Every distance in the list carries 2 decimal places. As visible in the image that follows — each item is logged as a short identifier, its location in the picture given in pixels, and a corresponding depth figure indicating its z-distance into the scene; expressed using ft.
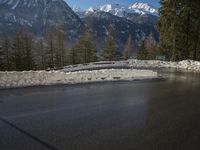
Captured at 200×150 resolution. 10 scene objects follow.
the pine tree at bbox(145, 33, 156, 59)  139.87
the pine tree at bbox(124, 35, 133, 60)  149.70
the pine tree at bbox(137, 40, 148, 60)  132.63
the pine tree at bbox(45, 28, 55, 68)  121.85
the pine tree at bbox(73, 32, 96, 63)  127.64
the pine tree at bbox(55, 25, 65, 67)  125.99
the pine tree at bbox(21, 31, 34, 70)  102.00
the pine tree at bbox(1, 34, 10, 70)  97.92
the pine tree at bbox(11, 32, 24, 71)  99.16
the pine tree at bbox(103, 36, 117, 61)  125.92
